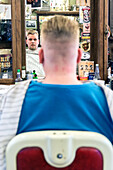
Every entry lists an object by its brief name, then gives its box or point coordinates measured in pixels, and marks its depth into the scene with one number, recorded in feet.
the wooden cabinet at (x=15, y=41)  9.95
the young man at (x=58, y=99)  3.11
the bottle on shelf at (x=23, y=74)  10.03
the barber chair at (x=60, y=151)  2.63
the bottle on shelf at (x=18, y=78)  9.96
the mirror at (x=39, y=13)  10.27
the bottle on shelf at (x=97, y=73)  10.32
